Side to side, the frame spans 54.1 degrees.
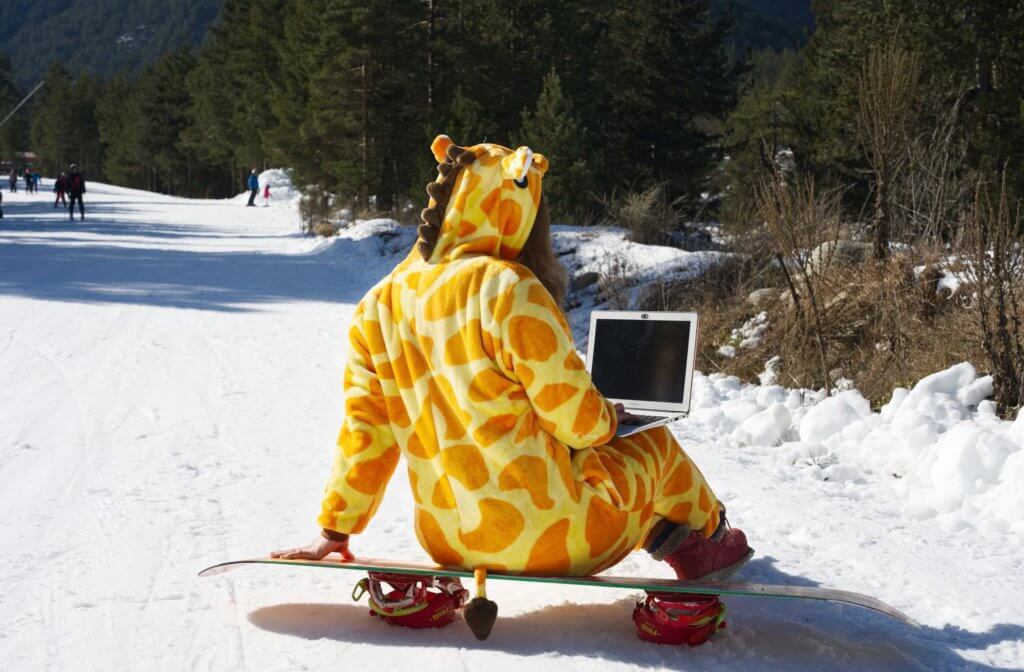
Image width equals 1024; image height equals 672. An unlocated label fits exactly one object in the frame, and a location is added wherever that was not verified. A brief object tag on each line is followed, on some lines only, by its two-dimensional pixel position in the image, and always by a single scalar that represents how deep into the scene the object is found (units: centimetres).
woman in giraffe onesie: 268
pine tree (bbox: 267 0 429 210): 2495
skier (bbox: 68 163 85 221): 2747
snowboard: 272
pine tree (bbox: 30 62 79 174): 8781
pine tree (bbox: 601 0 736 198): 2505
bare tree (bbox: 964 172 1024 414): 542
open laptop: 337
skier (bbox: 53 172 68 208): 3123
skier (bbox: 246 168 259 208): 4000
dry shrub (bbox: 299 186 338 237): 2335
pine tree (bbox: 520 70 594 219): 1861
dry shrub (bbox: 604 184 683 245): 1277
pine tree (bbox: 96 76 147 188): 7738
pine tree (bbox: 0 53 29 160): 9681
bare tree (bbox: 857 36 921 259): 768
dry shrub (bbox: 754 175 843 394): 698
